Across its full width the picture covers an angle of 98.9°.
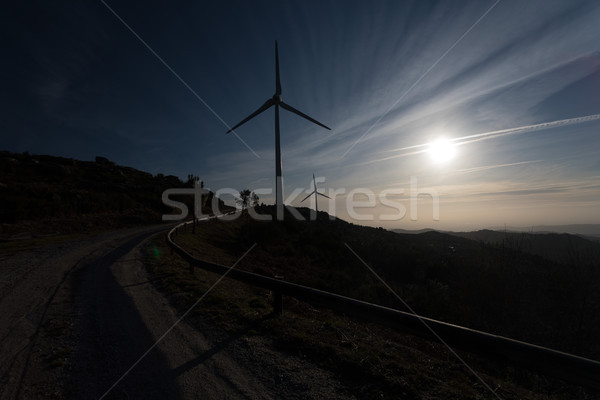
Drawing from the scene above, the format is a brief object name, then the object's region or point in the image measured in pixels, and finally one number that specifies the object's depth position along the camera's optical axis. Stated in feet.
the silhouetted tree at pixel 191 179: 162.40
